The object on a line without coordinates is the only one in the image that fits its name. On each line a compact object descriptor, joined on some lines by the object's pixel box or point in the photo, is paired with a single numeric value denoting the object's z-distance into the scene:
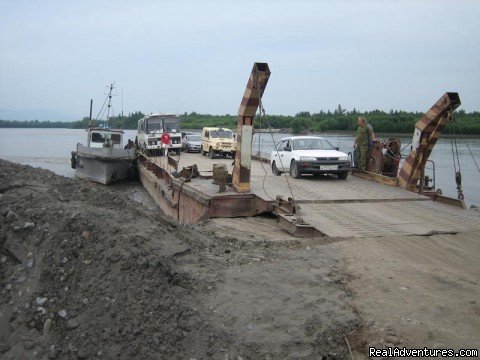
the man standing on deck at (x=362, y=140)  13.44
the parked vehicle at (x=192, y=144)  31.36
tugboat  26.42
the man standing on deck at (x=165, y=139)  16.20
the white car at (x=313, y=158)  13.16
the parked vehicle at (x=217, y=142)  26.14
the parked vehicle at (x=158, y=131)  27.22
